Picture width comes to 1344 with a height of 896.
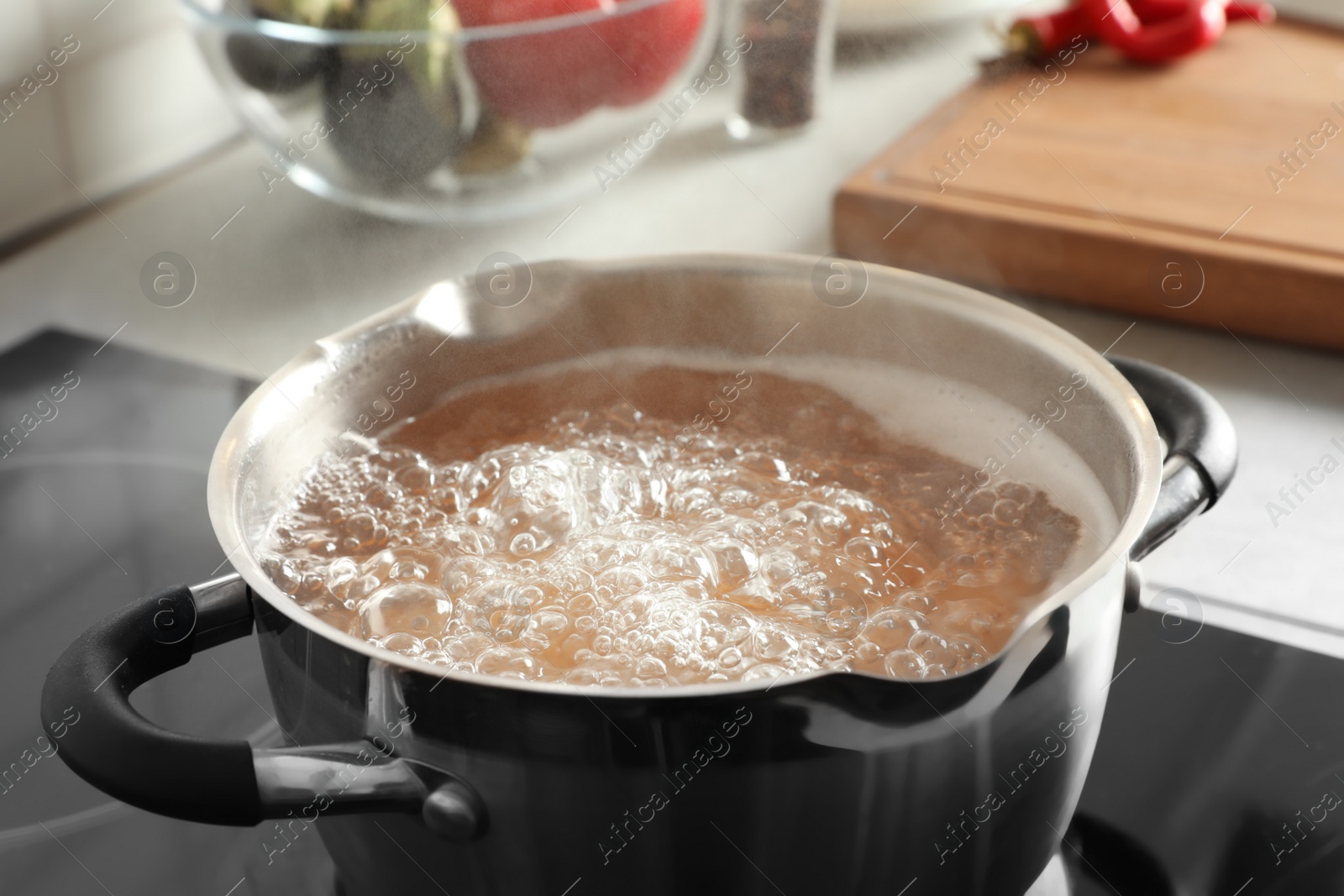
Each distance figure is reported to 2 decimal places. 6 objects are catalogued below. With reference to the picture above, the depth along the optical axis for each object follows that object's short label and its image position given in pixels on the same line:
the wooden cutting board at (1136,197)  0.71
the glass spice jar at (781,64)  0.85
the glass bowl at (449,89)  0.71
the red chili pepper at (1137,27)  0.94
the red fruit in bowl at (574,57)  0.71
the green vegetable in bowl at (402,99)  0.70
